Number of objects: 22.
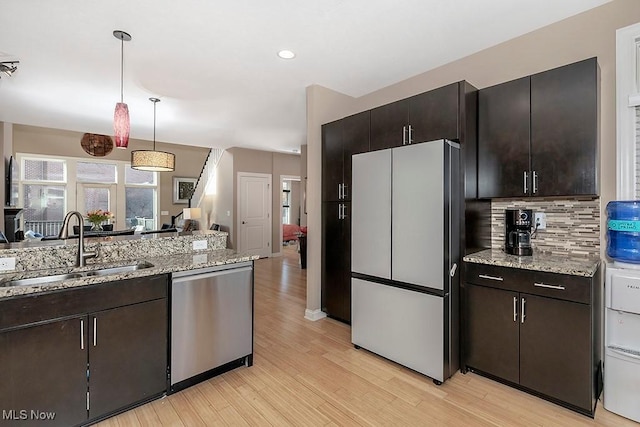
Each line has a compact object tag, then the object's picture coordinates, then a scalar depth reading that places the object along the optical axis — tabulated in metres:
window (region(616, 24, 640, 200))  2.11
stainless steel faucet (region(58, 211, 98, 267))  2.09
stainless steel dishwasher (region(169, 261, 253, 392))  2.17
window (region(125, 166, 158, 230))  9.27
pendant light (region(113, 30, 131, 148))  2.68
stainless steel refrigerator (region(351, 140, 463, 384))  2.30
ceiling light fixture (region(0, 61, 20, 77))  2.98
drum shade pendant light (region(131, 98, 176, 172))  4.04
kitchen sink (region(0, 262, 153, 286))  1.86
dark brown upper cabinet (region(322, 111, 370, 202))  3.29
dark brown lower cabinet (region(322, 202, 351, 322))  3.46
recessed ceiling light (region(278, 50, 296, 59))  2.95
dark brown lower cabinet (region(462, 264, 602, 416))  1.95
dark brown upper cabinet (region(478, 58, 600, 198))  2.14
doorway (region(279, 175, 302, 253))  12.68
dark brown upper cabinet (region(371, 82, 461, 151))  2.53
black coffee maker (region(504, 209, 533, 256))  2.48
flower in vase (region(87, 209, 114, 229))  6.27
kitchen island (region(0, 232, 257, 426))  1.64
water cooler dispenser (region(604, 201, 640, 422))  1.87
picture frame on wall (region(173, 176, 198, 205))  9.97
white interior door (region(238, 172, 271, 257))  7.71
